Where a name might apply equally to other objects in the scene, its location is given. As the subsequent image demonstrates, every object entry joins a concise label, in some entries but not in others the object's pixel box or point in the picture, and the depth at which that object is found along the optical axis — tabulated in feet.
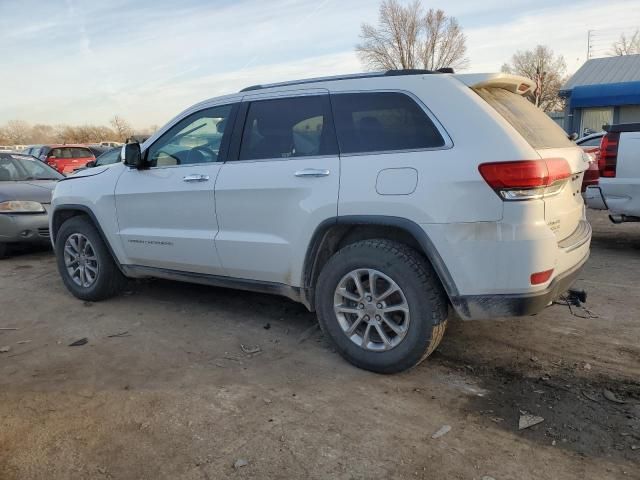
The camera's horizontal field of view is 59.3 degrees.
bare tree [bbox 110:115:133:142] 206.49
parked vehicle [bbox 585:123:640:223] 21.18
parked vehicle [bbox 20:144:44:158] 65.64
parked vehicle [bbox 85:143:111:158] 70.94
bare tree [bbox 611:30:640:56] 172.24
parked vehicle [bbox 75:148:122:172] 43.84
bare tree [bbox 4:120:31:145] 245.61
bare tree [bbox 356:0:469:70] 161.79
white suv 10.38
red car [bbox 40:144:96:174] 63.37
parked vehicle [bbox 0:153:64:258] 24.56
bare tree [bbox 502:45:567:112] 161.17
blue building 85.25
